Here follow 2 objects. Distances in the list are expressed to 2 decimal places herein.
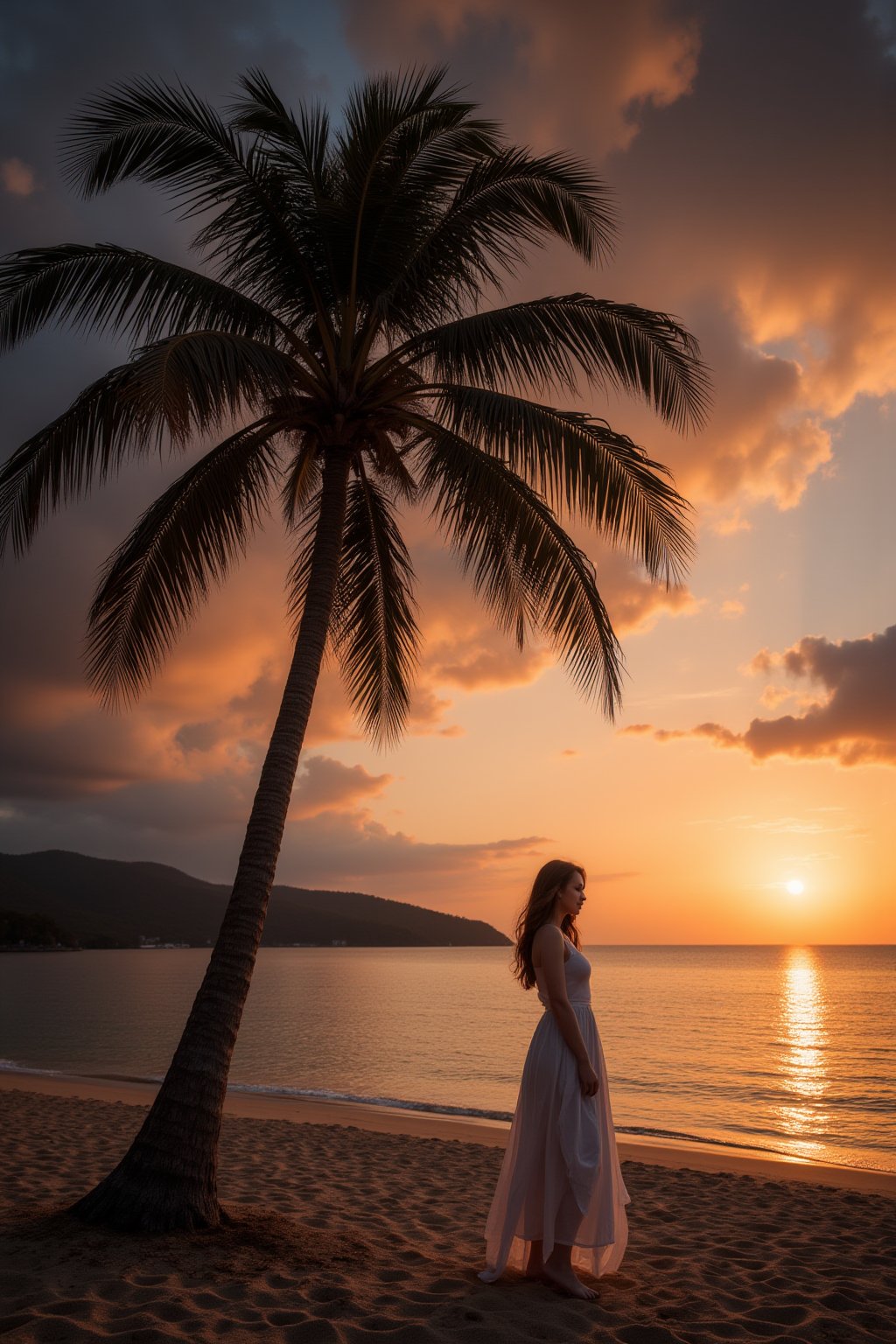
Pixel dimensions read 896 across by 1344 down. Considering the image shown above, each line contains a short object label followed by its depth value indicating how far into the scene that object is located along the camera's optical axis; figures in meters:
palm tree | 6.63
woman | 3.91
